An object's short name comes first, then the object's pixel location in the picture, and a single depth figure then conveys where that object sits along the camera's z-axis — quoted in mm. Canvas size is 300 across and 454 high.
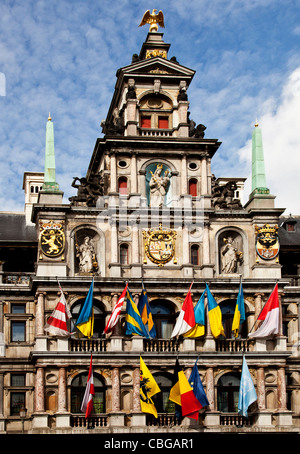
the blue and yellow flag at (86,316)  54062
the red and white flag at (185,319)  54719
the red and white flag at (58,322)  53562
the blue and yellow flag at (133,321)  54031
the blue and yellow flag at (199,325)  55219
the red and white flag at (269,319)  55156
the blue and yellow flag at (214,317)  55344
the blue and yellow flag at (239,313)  55156
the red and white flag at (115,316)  53625
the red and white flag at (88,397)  52281
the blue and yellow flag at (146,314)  54844
